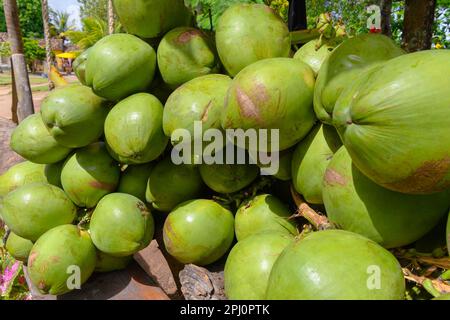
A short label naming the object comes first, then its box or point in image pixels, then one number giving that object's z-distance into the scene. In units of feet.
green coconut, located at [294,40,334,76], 5.38
